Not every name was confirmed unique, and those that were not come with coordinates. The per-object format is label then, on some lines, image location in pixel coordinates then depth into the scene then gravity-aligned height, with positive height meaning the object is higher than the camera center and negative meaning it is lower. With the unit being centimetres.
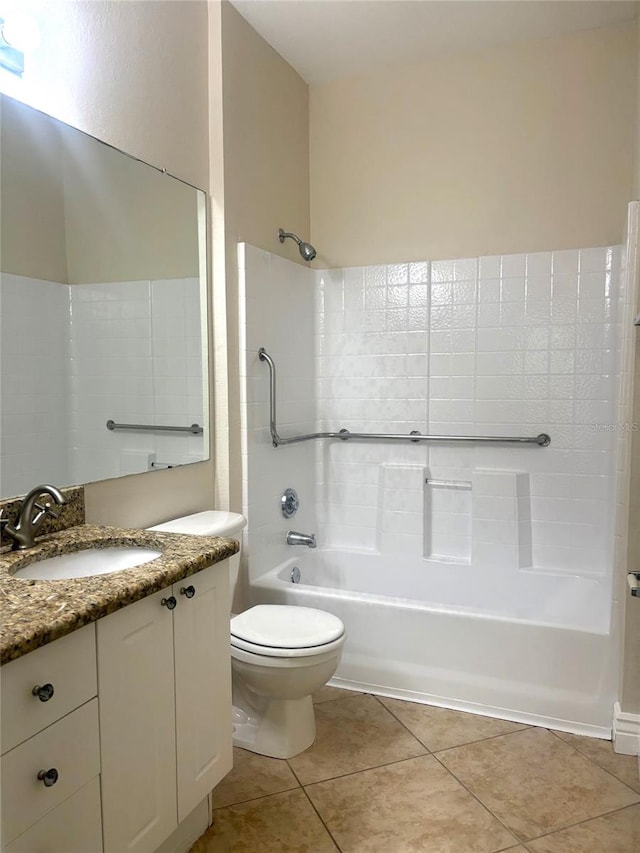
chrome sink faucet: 152 -33
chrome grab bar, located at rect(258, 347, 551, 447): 267 -24
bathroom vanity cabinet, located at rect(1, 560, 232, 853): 106 -68
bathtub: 219 -97
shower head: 278 +62
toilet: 195 -87
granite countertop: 106 -40
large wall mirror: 162 +24
